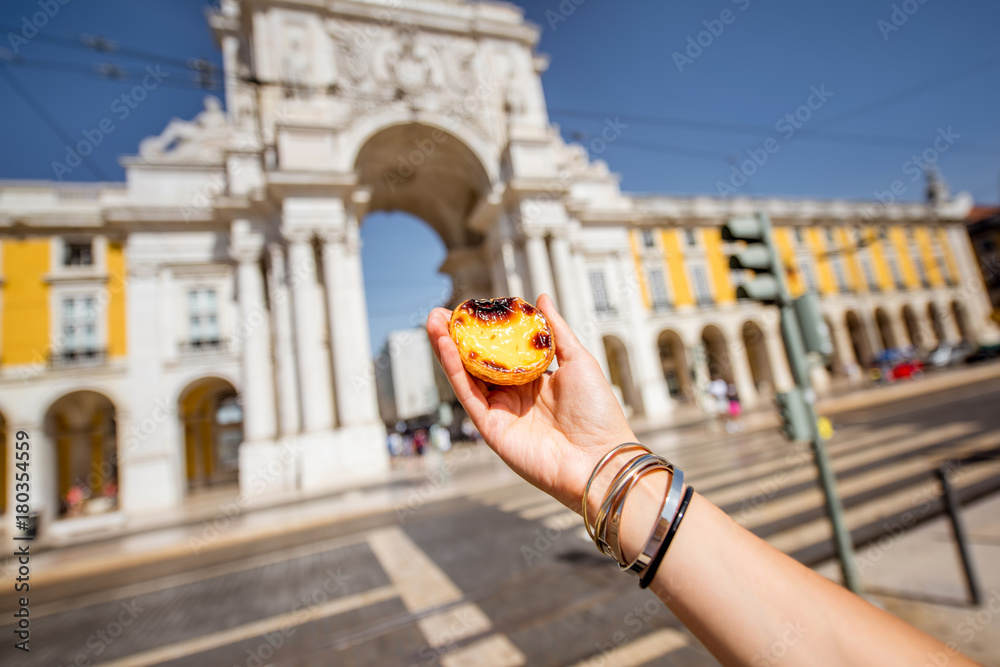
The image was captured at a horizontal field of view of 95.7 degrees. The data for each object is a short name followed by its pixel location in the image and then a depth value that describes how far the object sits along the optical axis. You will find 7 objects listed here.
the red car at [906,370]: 25.52
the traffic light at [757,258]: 4.29
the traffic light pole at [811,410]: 3.81
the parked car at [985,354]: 29.16
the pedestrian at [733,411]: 15.65
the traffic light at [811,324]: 4.05
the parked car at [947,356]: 31.02
